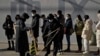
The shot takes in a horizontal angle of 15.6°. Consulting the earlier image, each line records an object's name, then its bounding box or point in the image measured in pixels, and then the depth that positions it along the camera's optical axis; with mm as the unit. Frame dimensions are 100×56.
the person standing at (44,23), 14631
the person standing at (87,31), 14773
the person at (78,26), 15484
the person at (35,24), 15344
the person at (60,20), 15399
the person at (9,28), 16047
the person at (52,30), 13719
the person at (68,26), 15703
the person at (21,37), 12617
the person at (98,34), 14364
